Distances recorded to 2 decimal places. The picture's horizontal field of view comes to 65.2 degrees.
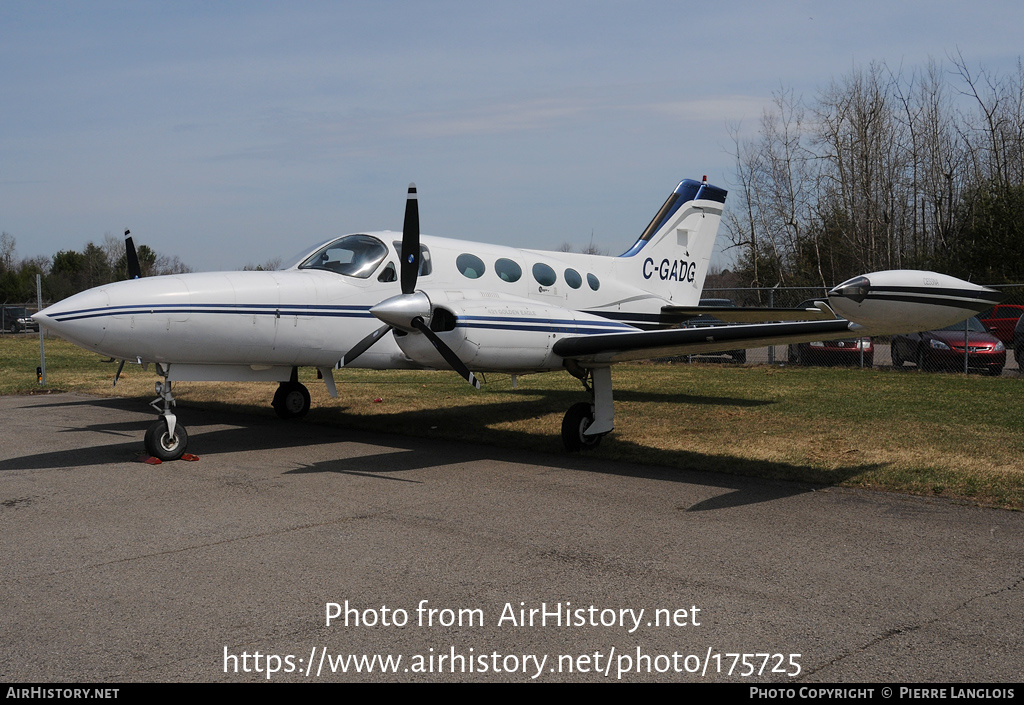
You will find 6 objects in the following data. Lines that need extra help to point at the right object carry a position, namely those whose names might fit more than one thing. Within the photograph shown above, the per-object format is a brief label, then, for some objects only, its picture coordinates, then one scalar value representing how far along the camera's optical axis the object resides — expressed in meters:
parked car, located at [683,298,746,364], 24.22
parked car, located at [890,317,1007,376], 19.12
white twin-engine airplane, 8.10
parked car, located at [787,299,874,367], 21.56
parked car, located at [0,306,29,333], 53.66
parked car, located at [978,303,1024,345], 24.73
